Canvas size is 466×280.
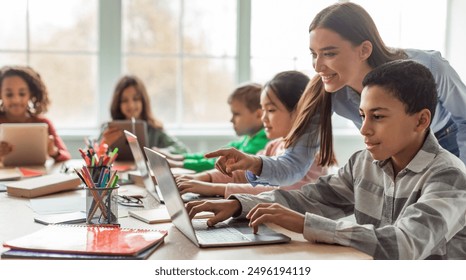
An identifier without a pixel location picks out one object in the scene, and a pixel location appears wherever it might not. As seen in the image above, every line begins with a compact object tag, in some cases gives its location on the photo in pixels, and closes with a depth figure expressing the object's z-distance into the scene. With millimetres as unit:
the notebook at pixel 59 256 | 2275
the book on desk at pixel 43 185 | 3194
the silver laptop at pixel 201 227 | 2402
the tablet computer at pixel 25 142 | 4120
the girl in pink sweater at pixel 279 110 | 3648
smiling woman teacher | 3056
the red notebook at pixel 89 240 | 2298
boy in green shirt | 4493
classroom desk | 2325
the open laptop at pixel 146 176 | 3130
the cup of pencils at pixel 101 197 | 2645
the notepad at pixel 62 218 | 2693
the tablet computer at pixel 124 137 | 4305
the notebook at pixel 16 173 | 3637
